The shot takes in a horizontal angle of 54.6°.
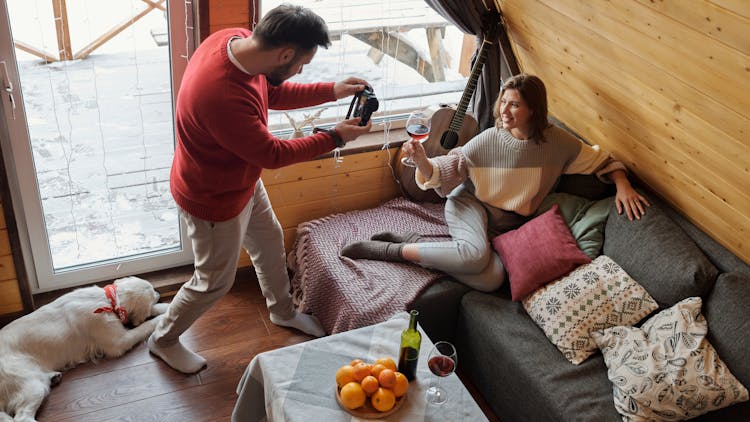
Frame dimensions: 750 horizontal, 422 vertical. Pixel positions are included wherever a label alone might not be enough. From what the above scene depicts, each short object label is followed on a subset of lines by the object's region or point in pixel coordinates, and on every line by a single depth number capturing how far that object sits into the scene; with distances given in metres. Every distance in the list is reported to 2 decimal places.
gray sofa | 2.38
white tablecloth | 2.13
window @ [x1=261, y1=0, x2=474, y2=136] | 3.20
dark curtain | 3.05
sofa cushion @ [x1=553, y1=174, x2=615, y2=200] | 2.97
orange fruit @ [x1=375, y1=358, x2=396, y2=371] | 2.17
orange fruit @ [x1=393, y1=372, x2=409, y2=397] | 2.11
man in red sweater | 2.23
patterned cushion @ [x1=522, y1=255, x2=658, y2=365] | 2.59
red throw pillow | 2.77
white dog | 2.55
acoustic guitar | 3.21
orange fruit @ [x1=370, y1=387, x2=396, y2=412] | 2.07
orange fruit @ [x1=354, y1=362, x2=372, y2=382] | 2.12
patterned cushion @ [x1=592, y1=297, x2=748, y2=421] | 2.29
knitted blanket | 2.86
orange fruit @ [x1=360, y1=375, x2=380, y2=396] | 2.08
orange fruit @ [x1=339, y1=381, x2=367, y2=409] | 2.07
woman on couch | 2.85
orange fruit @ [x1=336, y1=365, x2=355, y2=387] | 2.12
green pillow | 2.85
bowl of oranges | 2.08
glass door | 2.67
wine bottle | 2.19
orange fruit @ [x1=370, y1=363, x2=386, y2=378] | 2.13
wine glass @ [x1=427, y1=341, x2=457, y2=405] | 2.12
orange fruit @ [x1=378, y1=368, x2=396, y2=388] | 2.09
